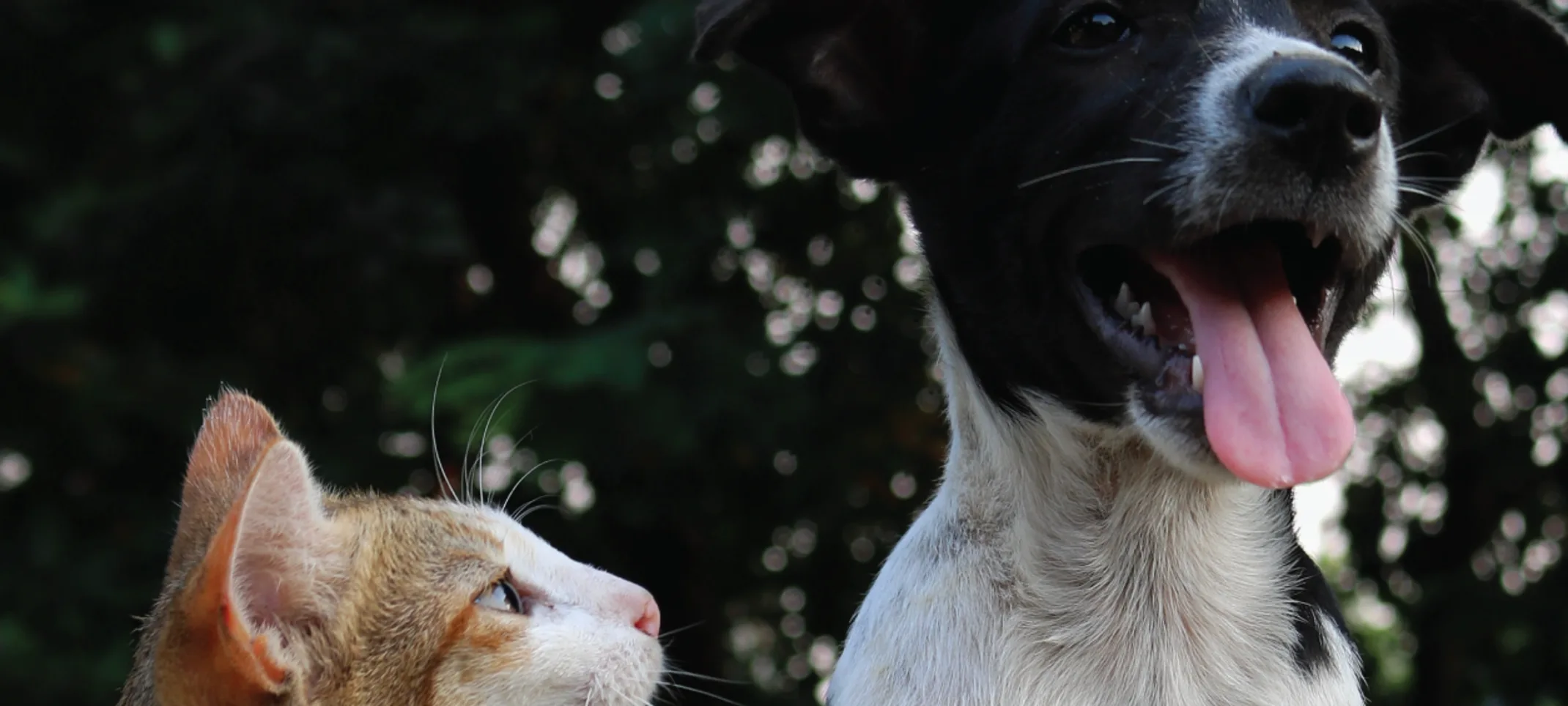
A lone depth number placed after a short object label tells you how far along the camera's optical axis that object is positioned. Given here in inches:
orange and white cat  23.1
